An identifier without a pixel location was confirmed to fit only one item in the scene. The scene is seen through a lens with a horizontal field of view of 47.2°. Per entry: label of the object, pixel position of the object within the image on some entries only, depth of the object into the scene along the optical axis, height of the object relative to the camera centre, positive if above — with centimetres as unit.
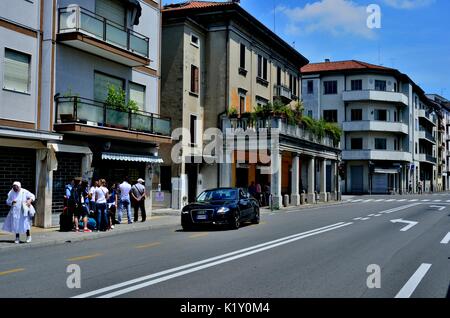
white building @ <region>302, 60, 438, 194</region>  6712 +919
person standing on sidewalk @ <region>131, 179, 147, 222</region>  2102 -67
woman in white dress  1361 -82
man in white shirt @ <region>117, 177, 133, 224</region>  2026 -69
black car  1727 -98
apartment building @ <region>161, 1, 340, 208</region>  2941 +573
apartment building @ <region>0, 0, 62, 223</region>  1703 +267
